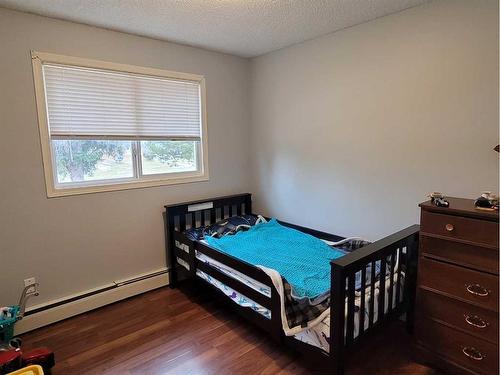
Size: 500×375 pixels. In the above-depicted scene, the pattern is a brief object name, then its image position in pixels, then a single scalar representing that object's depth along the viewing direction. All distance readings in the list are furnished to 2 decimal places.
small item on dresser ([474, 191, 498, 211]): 1.54
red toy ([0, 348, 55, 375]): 1.61
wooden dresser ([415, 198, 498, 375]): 1.53
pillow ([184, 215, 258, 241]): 2.74
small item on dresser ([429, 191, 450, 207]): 1.66
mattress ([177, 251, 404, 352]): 1.62
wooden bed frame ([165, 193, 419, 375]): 1.52
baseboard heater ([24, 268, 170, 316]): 2.31
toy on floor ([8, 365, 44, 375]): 1.41
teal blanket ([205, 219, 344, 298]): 1.97
